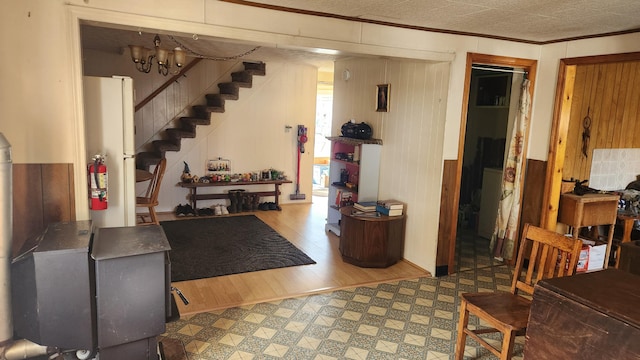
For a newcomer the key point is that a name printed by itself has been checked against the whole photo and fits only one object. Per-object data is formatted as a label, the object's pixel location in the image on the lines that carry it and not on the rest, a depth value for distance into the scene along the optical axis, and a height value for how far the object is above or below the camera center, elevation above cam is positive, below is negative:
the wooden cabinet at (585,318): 1.54 -0.71
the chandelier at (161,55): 4.03 +0.61
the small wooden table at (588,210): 4.09 -0.73
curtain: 4.23 -0.52
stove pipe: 1.98 -0.60
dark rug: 4.08 -1.43
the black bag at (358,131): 5.02 -0.06
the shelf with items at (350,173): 4.85 -0.59
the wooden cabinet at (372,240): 4.21 -1.14
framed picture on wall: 4.73 +0.33
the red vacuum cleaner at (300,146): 7.05 -0.39
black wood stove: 1.89 -0.84
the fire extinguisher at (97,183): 2.71 -0.45
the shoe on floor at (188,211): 6.23 -1.37
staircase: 6.02 +0.02
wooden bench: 6.24 -1.03
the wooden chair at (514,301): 2.28 -1.01
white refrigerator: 2.79 -0.16
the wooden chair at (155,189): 4.46 -0.77
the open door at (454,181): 3.92 -0.48
